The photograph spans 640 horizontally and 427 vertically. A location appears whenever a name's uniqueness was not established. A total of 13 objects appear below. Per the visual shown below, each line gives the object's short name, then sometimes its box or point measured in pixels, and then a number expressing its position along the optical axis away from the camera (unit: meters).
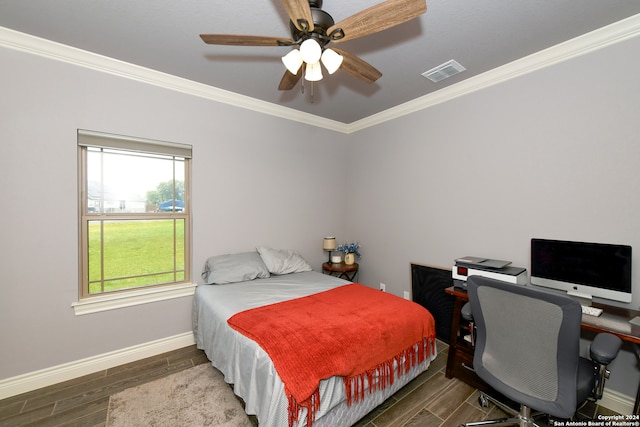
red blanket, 1.49
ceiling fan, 1.28
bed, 1.51
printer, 2.15
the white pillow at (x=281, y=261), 3.16
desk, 1.59
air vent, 2.44
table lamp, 3.82
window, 2.47
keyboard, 1.74
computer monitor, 1.80
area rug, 1.81
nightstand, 3.67
